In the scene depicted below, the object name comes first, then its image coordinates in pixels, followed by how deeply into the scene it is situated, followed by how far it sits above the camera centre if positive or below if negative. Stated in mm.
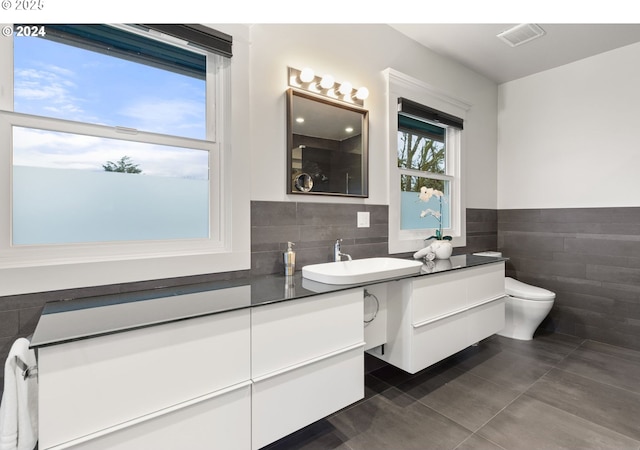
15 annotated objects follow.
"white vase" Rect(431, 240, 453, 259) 2422 -198
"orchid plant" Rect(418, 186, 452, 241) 2535 +194
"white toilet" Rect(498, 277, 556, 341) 2682 -760
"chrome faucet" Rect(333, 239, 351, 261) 2016 -190
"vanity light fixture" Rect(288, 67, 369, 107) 1916 +886
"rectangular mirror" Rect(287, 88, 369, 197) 1921 +508
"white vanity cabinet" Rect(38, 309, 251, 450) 897 -534
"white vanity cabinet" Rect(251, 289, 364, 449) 1258 -605
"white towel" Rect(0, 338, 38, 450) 917 -555
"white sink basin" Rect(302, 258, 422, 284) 1528 -270
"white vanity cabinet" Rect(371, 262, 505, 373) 1854 -599
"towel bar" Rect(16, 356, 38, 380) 930 -431
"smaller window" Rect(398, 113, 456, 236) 2633 +438
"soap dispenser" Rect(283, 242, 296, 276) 1793 -225
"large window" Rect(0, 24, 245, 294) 1284 +380
